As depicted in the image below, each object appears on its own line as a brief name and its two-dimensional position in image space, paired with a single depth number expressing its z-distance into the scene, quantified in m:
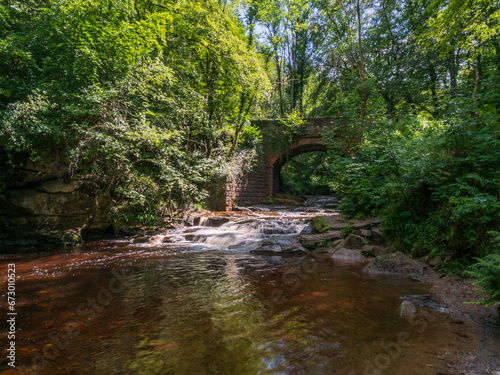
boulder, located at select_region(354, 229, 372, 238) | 5.60
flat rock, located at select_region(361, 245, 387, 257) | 5.01
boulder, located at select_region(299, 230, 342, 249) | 6.04
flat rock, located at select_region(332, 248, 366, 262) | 5.04
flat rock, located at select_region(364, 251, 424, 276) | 3.92
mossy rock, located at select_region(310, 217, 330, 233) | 6.61
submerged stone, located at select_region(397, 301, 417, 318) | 2.48
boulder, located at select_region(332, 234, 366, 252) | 5.44
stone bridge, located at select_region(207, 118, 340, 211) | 14.37
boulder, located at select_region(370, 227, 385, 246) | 5.47
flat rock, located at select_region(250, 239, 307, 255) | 5.74
